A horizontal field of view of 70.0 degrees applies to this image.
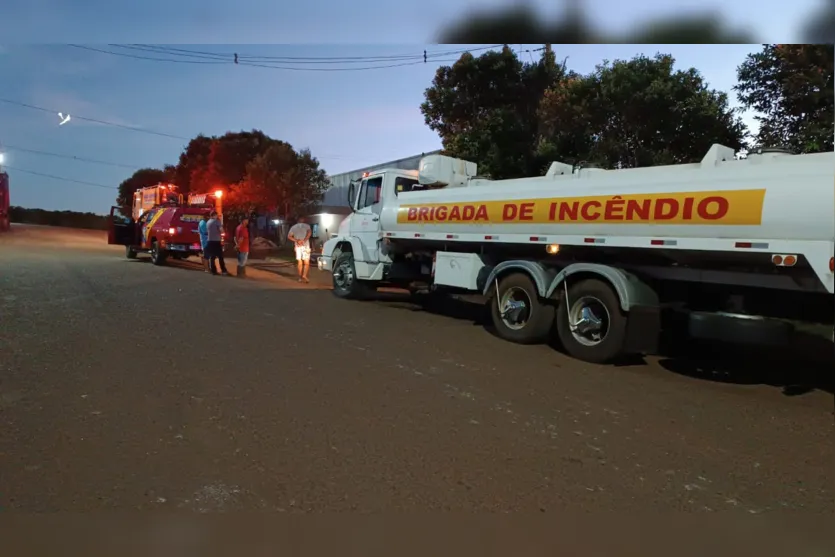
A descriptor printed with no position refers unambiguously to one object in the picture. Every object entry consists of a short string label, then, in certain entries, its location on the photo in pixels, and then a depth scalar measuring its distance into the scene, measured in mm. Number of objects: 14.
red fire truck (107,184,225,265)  17953
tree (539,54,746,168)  11703
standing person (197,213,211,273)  15688
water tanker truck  5441
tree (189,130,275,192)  34344
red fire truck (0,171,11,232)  25953
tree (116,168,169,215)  60075
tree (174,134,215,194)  40562
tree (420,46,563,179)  14297
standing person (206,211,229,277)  15461
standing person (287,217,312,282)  14688
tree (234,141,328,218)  27859
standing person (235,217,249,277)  15609
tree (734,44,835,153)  9045
